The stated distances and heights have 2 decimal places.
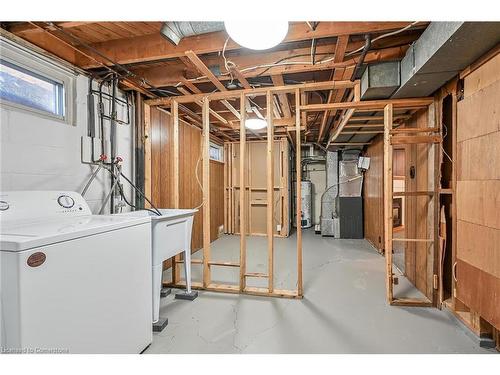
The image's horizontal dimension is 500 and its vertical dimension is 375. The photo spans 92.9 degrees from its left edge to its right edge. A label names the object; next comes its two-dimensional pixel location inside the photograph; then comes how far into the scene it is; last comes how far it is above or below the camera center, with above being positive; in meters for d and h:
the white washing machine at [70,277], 0.95 -0.45
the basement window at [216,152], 5.23 +0.73
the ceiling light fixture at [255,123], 3.40 +0.89
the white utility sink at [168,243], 1.90 -0.53
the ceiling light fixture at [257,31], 1.36 +0.90
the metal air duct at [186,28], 1.63 +1.09
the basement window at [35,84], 1.67 +0.80
